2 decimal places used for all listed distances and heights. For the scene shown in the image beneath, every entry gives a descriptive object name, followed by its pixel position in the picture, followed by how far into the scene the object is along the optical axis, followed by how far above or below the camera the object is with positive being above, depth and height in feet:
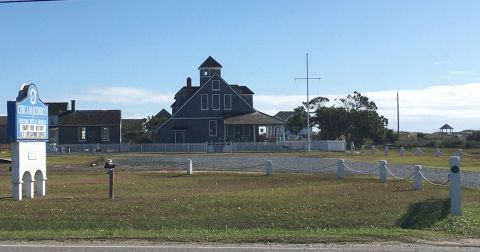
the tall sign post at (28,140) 56.39 +0.19
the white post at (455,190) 43.83 -3.56
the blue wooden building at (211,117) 242.17 +9.42
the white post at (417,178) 60.23 -3.74
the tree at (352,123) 282.56 +7.77
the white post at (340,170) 77.35 -3.73
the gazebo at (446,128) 436.35 +8.16
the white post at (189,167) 90.91 -3.80
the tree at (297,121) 367.93 +11.84
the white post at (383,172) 70.13 -3.63
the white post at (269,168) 85.97 -3.80
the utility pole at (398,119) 341.84 +11.24
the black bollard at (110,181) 55.88 -3.55
